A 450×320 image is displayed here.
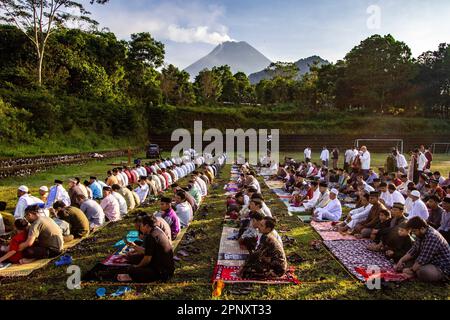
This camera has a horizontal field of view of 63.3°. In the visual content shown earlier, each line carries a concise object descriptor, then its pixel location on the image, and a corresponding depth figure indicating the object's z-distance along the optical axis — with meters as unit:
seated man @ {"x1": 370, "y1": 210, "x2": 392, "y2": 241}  6.76
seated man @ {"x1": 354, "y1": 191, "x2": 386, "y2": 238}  7.17
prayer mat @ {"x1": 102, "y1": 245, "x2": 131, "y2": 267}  5.55
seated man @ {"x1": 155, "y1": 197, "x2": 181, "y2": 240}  6.79
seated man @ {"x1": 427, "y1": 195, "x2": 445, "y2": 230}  6.95
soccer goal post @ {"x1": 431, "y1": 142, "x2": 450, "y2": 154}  33.81
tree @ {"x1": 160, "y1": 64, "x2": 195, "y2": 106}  42.28
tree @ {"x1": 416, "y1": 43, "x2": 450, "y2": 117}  37.62
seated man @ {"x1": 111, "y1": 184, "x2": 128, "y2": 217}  9.02
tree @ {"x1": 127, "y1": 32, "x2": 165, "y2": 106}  38.12
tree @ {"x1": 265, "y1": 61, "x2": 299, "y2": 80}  51.97
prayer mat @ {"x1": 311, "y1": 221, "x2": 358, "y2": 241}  7.34
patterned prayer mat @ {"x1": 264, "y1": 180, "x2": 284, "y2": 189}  14.52
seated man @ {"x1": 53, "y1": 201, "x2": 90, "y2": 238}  7.04
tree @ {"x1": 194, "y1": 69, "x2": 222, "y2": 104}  46.53
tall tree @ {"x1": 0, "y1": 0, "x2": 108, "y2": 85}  25.59
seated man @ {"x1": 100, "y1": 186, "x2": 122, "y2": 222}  8.52
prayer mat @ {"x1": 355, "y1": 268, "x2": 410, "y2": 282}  5.19
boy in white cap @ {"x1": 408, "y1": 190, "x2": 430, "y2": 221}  7.11
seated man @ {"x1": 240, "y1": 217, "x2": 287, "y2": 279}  5.11
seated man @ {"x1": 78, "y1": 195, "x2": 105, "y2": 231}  7.86
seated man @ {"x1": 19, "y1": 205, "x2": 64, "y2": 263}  5.69
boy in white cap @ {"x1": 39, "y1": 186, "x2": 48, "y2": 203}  9.04
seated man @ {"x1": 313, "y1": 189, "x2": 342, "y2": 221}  8.73
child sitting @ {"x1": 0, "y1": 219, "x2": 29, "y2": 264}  5.60
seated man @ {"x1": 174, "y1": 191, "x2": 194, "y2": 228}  7.89
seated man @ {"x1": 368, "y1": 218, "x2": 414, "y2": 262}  5.61
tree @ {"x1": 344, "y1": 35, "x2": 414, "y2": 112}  37.50
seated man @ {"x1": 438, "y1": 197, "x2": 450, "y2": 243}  6.32
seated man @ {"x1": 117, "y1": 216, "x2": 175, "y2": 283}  4.88
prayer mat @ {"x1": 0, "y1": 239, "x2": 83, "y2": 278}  5.29
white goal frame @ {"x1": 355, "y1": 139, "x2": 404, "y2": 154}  32.74
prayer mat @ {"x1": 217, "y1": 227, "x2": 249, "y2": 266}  5.93
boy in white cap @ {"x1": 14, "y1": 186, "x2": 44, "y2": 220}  7.68
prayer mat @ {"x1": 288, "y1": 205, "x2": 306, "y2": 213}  10.11
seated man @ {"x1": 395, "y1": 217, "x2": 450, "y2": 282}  4.91
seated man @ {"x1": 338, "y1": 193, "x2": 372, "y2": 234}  7.49
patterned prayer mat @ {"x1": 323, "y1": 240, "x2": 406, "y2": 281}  5.42
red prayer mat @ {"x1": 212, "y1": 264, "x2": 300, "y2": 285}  5.10
